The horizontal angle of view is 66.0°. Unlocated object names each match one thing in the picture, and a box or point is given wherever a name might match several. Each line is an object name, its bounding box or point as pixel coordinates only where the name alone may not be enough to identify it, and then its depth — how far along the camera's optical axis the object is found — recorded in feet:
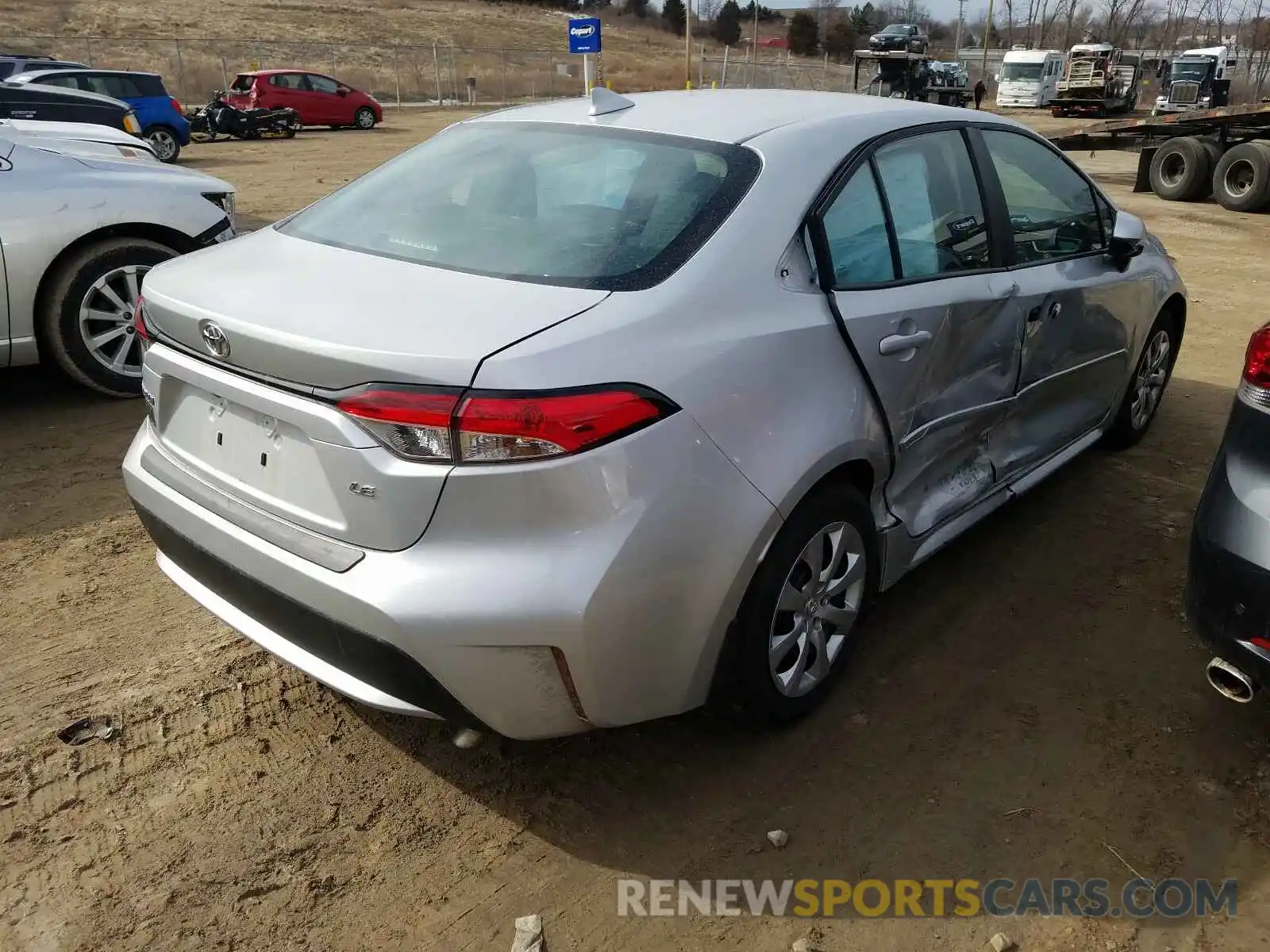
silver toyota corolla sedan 6.62
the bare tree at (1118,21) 214.90
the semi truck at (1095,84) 120.47
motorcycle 75.77
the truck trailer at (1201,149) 45.96
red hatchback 81.76
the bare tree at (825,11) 325.79
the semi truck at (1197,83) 107.45
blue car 58.81
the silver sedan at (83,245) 15.72
